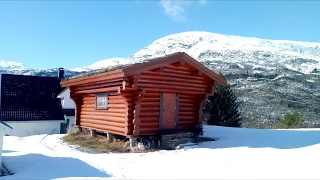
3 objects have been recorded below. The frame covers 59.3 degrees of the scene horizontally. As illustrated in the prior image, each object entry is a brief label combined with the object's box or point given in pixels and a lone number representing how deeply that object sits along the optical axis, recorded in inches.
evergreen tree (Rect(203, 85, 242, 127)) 1058.1
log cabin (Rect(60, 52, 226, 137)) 423.2
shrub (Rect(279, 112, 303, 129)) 941.2
